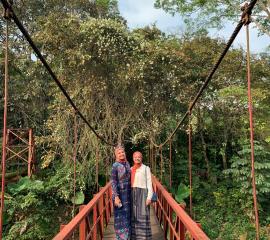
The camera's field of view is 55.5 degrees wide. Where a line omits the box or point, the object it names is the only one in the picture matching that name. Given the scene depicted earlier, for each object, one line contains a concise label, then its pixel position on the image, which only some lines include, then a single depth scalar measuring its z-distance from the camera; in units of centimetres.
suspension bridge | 130
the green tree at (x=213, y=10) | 747
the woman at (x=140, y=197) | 237
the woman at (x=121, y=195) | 233
